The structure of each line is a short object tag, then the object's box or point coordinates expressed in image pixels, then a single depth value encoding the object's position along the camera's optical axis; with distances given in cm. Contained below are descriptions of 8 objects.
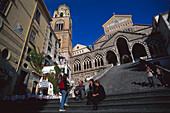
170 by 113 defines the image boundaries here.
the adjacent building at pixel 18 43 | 739
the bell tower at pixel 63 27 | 2814
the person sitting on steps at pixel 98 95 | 441
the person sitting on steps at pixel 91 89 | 498
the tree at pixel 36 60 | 1106
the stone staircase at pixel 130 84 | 628
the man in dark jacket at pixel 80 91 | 535
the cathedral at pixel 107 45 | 2362
